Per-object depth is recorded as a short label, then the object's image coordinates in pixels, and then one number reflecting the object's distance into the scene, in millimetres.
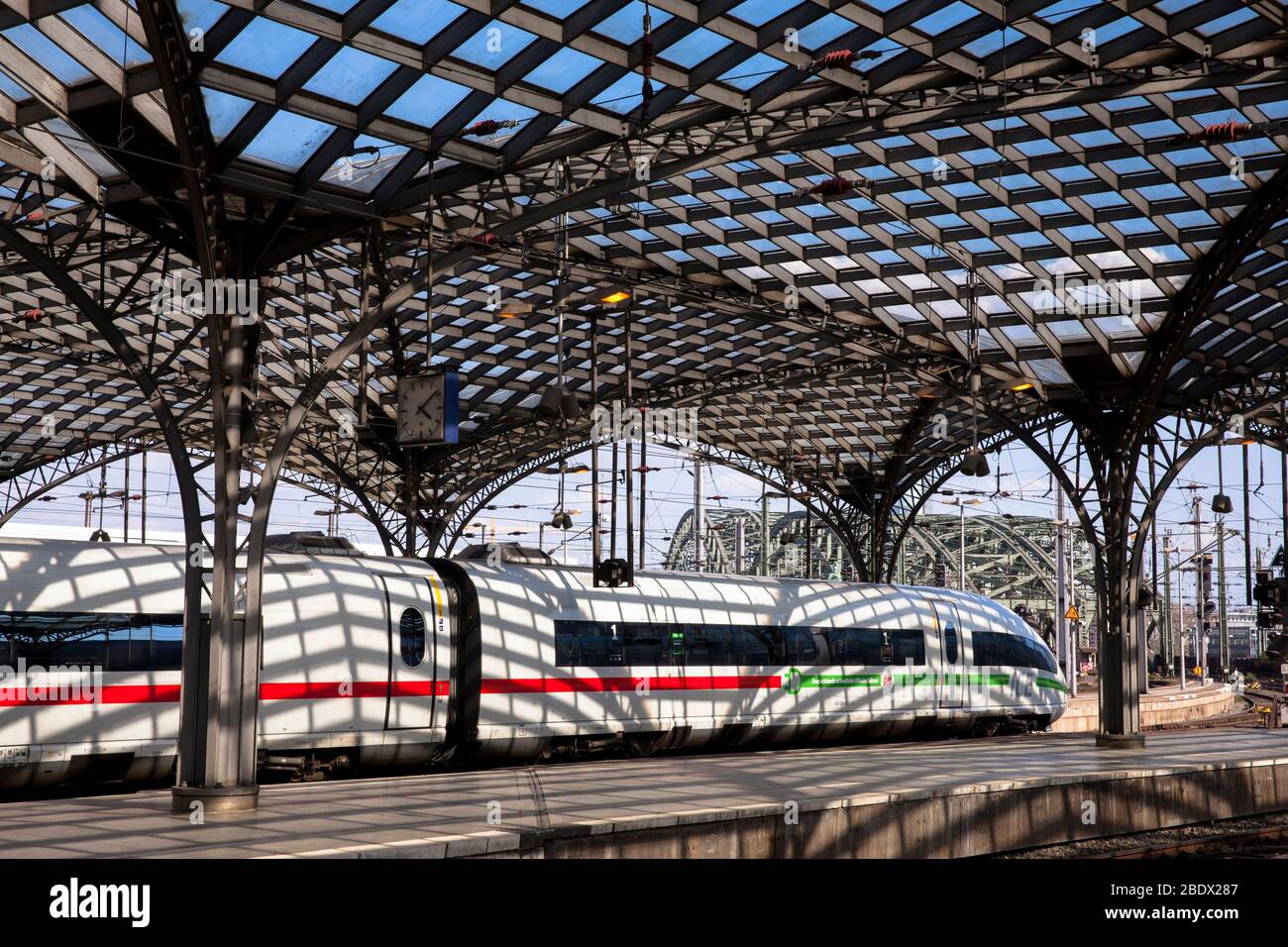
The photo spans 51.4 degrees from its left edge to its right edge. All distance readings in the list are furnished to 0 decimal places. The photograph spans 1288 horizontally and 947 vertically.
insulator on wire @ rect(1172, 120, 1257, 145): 19406
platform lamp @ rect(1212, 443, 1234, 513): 41350
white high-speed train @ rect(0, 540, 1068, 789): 18781
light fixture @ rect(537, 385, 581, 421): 21750
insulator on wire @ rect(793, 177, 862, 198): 23406
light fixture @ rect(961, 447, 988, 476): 30219
